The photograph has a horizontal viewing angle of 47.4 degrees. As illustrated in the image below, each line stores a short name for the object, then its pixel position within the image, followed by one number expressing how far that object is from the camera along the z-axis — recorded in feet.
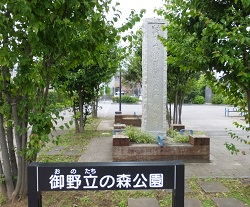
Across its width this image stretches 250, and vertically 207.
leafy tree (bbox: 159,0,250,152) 11.77
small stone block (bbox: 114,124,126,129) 29.44
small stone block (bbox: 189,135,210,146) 21.29
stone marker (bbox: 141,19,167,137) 24.66
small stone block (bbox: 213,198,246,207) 13.38
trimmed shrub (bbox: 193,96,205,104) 130.62
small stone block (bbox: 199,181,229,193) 15.32
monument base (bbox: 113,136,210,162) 20.98
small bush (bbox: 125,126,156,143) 22.66
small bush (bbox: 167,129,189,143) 22.75
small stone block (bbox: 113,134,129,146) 20.94
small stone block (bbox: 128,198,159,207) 13.32
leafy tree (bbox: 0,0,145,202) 10.56
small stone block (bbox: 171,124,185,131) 30.01
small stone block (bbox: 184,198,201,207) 13.37
